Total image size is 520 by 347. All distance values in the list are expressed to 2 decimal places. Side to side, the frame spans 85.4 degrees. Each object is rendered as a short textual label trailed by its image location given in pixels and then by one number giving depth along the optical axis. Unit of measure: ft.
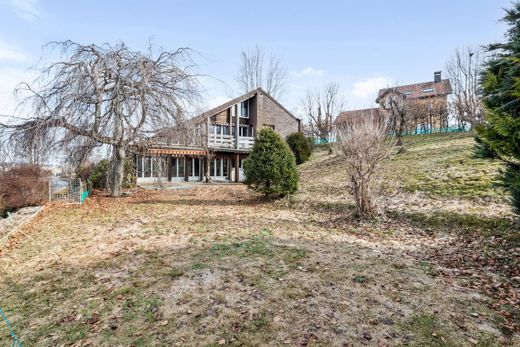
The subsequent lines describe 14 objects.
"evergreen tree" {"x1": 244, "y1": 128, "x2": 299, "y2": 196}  36.91
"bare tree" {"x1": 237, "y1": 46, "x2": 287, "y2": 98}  130.31
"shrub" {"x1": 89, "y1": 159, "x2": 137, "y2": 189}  49.96
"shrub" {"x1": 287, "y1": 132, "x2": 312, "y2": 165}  82.64
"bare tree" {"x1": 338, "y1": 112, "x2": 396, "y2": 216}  26.21
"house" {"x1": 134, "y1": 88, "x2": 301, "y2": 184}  69.31
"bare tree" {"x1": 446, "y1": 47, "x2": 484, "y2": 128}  83.41
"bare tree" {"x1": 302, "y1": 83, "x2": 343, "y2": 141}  120.47
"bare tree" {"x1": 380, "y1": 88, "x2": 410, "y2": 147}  58.95
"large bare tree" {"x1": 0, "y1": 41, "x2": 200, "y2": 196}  33.30
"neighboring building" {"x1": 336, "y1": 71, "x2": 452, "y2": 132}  63.98
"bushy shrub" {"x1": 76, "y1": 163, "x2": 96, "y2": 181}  49.31
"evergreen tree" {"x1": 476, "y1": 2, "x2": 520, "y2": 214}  13.97
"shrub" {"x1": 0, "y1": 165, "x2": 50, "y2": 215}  35.29
